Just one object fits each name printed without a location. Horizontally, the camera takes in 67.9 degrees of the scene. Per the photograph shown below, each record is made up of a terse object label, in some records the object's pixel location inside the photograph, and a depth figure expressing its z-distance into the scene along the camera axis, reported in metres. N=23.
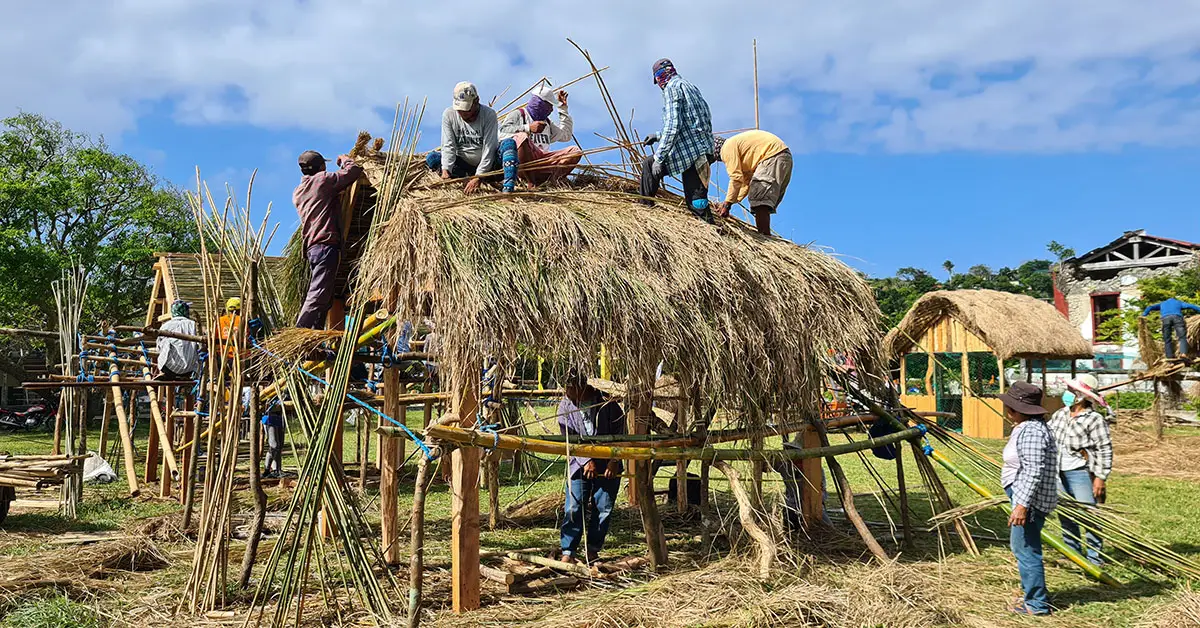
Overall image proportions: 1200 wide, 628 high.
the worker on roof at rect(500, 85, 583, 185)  7.66
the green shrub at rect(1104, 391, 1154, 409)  24.25
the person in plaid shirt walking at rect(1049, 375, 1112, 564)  7.36
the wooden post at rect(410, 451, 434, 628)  5.15
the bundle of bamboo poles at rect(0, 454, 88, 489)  8.95
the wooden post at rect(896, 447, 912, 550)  7.95
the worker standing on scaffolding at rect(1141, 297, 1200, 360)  14.62
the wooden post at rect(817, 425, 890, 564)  7.16
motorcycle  22.22
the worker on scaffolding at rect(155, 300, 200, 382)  10.02
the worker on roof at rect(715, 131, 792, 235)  7.92
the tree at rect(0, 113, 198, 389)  21.33
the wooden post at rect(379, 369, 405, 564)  7.03
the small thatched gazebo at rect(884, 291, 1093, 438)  18.89
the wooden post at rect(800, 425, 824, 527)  8.32
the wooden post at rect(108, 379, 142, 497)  10.80
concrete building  29.14
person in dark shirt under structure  7.09
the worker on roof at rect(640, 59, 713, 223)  7.27
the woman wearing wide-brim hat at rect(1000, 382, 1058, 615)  5.81
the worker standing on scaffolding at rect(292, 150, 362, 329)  7.18
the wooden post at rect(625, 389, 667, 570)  6.86
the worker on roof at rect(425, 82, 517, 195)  7.25
